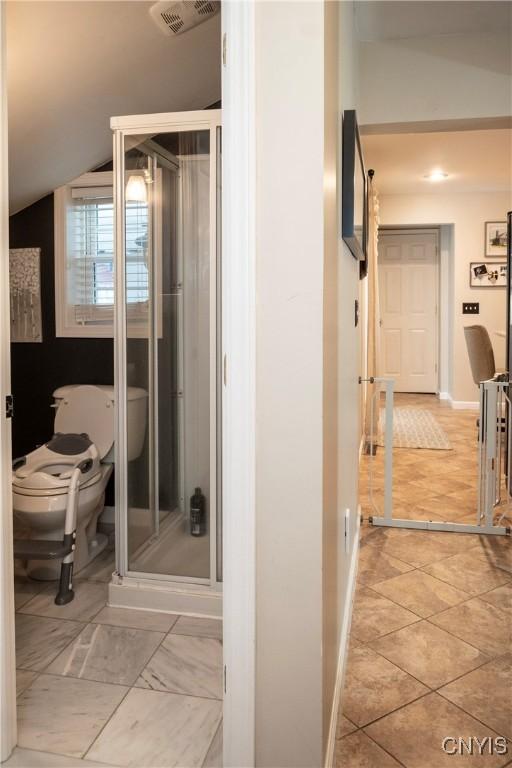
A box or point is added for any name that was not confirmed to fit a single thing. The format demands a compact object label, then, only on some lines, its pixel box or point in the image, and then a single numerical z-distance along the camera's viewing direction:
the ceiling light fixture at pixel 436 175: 6.21
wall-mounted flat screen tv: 1.81
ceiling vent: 2.31
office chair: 4.84
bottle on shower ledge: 2.54
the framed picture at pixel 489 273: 7.23
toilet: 2.59
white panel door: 8.04
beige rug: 5.30
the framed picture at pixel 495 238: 7.16
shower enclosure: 2.47
